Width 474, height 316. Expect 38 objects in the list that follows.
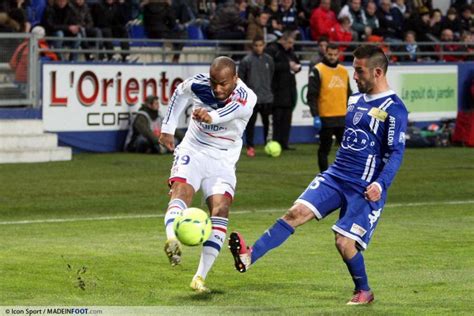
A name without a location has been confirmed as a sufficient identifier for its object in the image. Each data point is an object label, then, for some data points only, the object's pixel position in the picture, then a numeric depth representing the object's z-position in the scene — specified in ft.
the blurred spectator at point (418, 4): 120.37
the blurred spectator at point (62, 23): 86.89
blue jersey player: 34.53
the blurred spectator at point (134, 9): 98.32
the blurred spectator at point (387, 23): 110.83
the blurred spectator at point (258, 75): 86.28
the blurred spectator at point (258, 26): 96.27
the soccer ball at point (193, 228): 33.71
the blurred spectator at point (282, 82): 90.58
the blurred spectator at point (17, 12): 84.33
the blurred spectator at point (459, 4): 122.72
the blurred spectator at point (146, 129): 86.48
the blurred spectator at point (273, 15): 99.71
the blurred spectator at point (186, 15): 98.07
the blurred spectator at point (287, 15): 101.76
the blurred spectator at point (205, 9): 104.00
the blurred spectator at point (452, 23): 116.88
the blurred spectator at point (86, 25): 89.06
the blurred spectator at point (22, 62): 80.69
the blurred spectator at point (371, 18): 108.71
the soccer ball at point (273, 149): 85.81
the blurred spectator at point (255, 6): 98.07
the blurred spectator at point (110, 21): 91.35
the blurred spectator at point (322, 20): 103.19
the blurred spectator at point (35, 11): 88.63
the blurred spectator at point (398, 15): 112.68
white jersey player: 36.45
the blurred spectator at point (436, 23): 115.03
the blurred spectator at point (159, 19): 93.81
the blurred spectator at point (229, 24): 97.76
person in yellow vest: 69.97
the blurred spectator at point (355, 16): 106.52
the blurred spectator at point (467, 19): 118.21
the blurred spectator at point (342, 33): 102.78
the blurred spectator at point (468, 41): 113.70
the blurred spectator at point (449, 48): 111.45
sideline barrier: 84.43
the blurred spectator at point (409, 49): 108.78
